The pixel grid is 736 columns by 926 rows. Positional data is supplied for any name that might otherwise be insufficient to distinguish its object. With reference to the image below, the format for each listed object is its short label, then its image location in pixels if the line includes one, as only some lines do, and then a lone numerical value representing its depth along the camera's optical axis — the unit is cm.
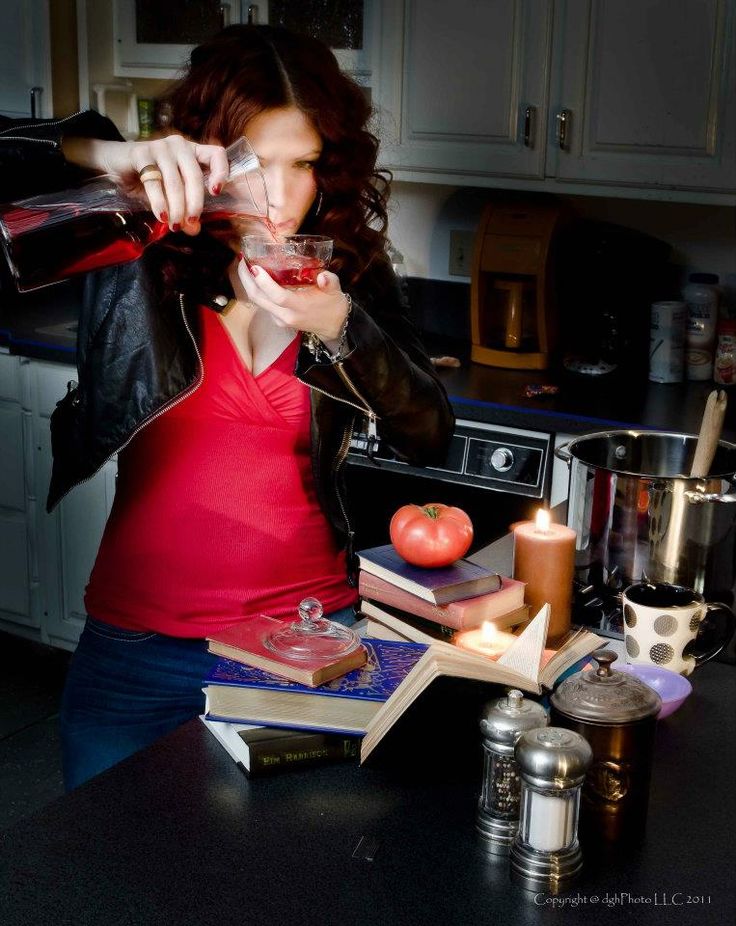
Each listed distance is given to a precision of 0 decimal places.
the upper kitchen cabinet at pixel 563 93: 259
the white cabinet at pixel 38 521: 308
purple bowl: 119
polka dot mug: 125
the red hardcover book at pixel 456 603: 122
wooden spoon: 143
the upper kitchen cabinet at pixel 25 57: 329
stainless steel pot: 138
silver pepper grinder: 95
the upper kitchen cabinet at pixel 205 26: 298
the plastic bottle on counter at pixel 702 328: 291
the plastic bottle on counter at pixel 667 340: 287
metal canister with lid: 95
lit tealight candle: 116
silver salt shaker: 88
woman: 155
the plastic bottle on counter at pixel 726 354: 284
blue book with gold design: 107
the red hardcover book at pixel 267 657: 108
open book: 96
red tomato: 127
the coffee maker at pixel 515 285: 290
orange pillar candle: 130
